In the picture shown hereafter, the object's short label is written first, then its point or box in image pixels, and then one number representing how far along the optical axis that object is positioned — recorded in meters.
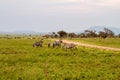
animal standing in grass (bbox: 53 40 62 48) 46.22
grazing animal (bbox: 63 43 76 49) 40.53
